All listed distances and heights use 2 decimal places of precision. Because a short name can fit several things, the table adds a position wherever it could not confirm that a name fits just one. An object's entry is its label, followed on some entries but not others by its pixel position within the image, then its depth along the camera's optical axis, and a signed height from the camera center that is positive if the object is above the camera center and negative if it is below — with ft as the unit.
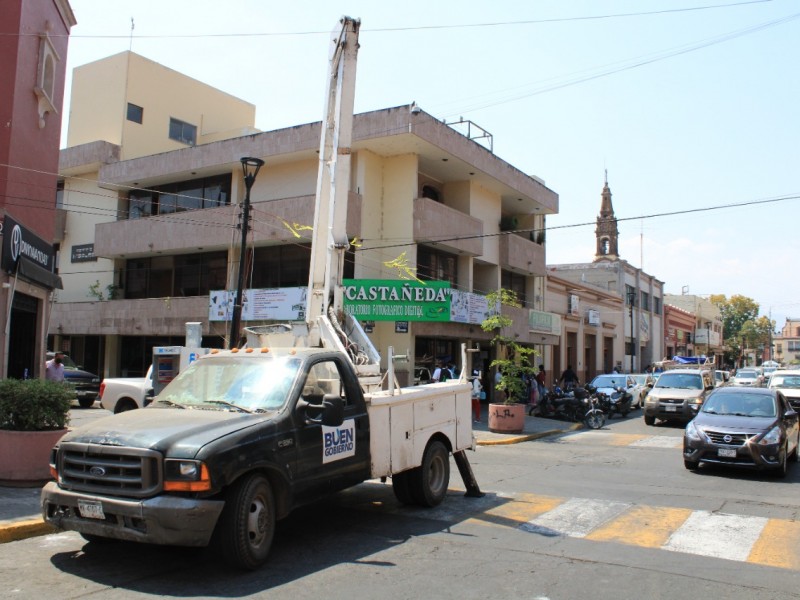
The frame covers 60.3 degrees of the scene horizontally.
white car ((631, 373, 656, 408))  95.35 -2.62
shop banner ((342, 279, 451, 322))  71.92 +6.41
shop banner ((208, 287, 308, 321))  74.60 +6.06
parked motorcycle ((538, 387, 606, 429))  71.15 -4.41
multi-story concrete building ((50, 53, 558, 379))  78.38 +17.59
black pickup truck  17.95 -2.78
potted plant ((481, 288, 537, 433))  61.87 -2.57
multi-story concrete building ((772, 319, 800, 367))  527.81 +22.16
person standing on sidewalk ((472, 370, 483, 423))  69.51 -3.06
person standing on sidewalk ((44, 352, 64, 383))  59.82 -1.41
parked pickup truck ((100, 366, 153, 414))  54.65 -3.02
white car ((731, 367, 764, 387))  113.29 -1.19
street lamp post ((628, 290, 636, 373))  157.30 +15.70
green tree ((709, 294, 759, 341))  324.60 +27.05
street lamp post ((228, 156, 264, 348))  52.49 +11.03
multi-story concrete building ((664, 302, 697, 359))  206.18 +12.01
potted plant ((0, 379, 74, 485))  27.63 -3.16
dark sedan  37.76 -3.49
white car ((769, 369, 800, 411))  75.46 -1.26
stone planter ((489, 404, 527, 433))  61.82 -4.80
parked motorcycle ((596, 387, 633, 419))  81.10 -4.16
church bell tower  199.11 +37.08
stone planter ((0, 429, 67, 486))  27.58 -4.21
